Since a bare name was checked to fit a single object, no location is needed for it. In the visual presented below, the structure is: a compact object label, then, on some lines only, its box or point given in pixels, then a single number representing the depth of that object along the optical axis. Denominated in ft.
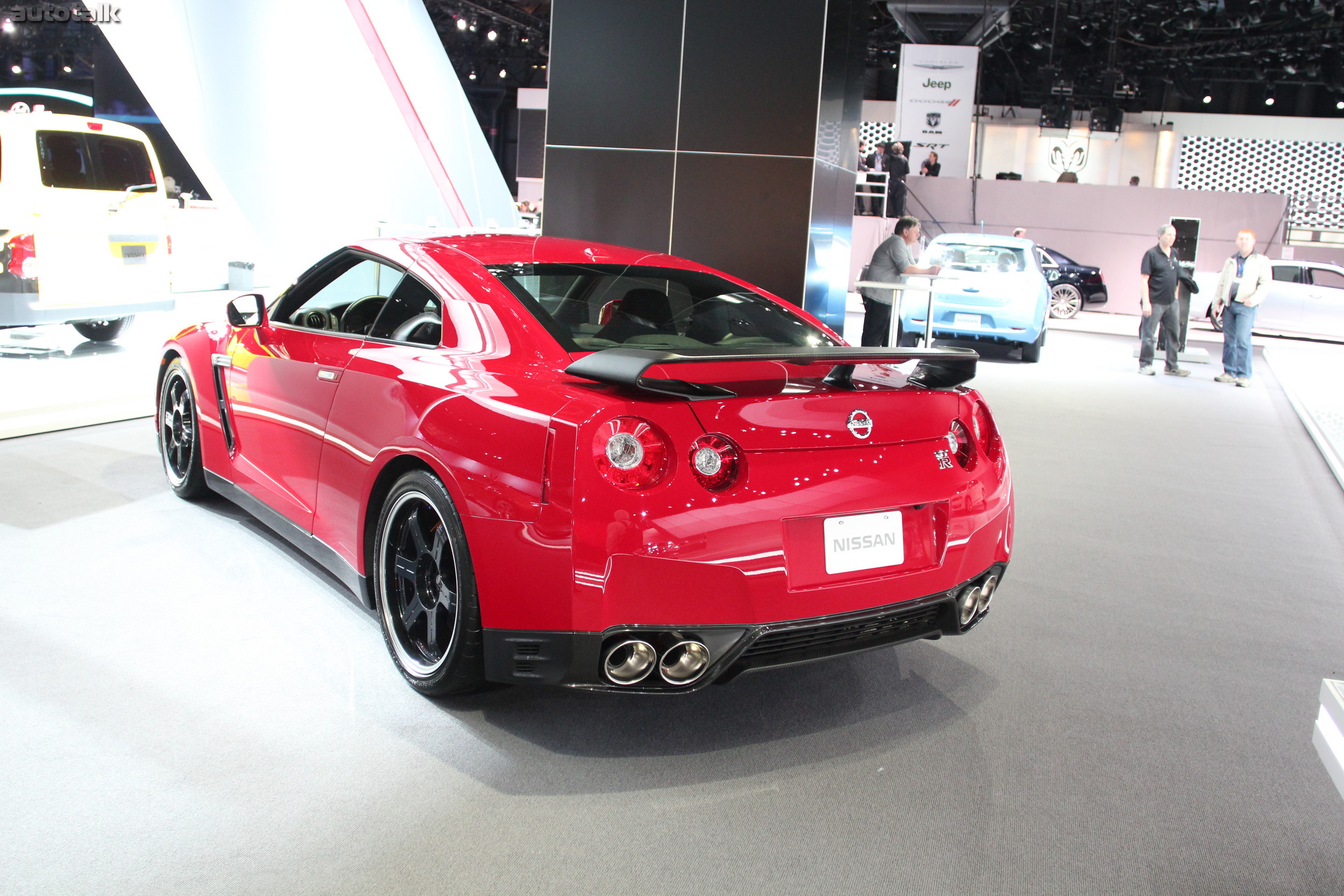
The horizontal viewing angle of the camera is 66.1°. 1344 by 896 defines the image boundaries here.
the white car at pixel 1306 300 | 52.37
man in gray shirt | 32.35
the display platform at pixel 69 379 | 19.35
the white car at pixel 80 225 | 20.21
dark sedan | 61.77
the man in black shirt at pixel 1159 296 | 36.19
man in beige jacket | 33.06
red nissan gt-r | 7.32
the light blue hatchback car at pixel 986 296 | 37.73
